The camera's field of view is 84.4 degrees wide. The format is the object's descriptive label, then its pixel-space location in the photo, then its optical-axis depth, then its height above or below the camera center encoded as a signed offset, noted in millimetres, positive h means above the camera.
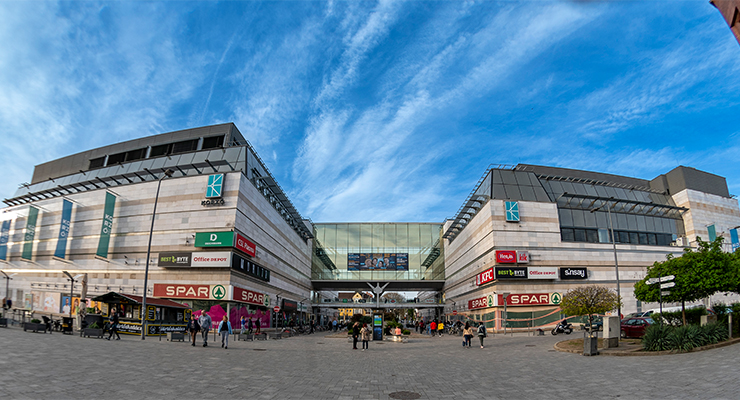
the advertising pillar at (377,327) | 33656 -2646
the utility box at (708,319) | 18203 -1179
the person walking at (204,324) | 20594 -1467
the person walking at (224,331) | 21258 -1856
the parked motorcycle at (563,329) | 35459 -2971
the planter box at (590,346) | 17625 -2207
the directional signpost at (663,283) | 18812 +537
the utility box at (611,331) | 19031 -1747
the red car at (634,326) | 23992 -1883
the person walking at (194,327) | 21375 -1673
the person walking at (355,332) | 23328 -2106
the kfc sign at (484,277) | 47156 +2016
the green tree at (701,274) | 19828 +976
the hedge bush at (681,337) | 16297 -1706
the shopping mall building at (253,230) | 40750 +7524
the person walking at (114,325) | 23031 -1670
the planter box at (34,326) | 24344 -1819
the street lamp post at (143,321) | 24272 -1549
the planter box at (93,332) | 22906 -2037
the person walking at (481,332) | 25300 -2331
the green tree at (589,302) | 21984 -423
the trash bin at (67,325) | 25191 -1822
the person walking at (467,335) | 25358 -2501
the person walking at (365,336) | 24064 -2399
